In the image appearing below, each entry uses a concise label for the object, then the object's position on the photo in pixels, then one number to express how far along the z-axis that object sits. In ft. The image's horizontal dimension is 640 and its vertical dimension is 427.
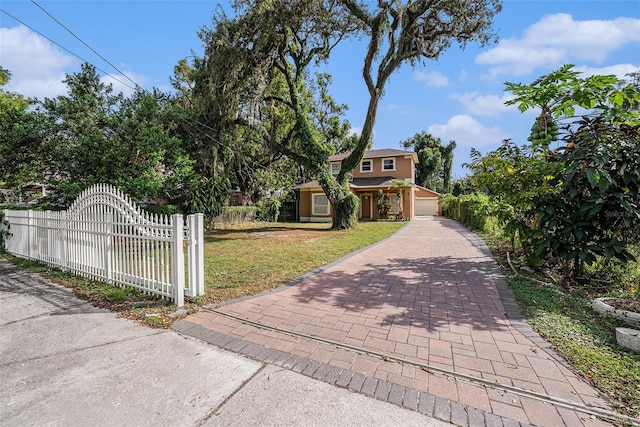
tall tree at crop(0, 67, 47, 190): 26.35
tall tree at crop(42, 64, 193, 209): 28.22
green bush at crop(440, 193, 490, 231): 40.45
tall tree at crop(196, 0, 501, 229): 38.73
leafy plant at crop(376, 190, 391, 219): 72.13
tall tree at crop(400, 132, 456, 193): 120.98
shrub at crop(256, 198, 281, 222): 67.87
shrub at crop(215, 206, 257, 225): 55.11
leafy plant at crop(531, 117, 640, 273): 13.83
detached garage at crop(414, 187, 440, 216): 101.14
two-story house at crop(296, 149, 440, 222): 73.36
